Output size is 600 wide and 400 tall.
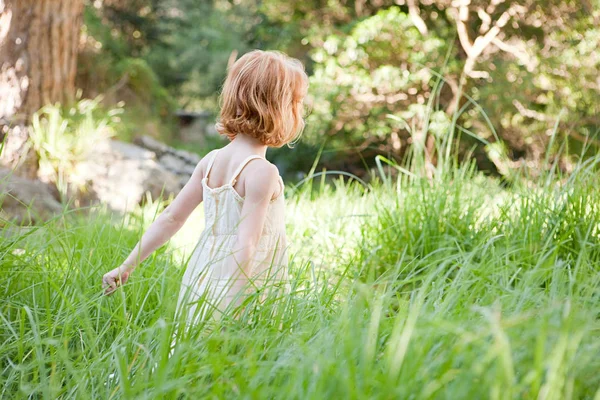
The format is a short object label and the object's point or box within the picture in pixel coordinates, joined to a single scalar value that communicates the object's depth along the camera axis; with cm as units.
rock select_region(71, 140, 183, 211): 638
